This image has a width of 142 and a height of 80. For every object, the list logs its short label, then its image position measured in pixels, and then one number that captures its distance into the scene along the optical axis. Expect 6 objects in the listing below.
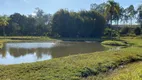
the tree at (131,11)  82.32
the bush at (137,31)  64.31
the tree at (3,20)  51.70
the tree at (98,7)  84.75
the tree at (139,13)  77.14
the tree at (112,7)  45.22
